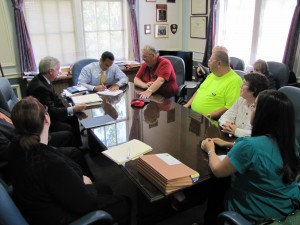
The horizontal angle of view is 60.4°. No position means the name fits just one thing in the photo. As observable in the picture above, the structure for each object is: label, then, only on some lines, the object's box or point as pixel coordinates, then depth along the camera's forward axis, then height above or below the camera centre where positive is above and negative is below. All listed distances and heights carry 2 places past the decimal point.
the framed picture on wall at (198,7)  4.47 +0.49
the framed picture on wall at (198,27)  4.56 +0.16
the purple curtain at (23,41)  3.61 -0.03
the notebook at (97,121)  1.98 -0.64
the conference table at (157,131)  1.39 -0.66
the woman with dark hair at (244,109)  1.78 -0.53
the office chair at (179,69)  3.63 -0.44
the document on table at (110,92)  2.87 -0.60
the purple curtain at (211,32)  4.23 +0.06
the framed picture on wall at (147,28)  4.74 +0.16
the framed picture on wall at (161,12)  4.77 +0.44
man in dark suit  2.40 -0.48
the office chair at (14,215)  1.02 -0.70
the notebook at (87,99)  2.53 -0.60
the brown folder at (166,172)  1.20 -0.65
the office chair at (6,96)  2.35 -0.52
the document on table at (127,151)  1.46 -0.65
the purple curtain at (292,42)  3.19 -0.09
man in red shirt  3.04 -0.46
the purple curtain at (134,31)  4.44 +0.10
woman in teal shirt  1.18 -0.58
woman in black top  1.12 -0.58
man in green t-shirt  2.28 -0.45
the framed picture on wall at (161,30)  4.86 +0.12
